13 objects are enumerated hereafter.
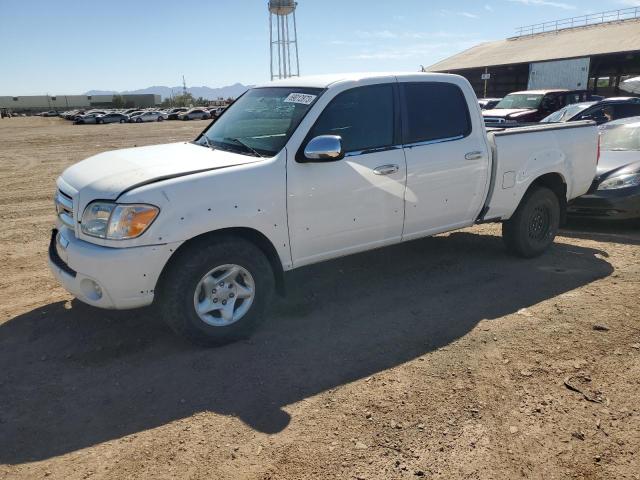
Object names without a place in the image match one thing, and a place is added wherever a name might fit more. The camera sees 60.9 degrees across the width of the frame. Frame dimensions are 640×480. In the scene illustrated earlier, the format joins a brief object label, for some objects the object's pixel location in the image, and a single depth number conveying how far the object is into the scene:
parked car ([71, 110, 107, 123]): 54.22
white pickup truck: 3.67
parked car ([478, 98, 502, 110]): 22.63
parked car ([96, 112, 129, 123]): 54.62
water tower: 75.25
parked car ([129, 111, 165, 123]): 56.34
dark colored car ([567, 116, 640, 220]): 7.14
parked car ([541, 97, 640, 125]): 11.95
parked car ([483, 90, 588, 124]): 15.45
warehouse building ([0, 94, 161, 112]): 106.50
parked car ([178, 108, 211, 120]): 57.91
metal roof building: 35.06
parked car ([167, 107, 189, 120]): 60.38
